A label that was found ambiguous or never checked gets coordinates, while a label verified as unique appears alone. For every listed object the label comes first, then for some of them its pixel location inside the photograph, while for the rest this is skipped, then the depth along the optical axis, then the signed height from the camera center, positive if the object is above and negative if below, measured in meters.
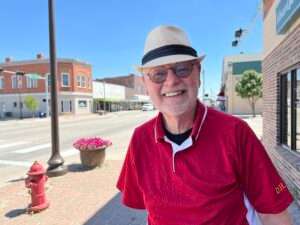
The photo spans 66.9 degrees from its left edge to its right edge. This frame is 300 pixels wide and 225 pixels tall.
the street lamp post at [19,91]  33.10 +2.24
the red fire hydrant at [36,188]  3.84 -1.38
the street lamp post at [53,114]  5.61 -0.19
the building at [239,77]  29.84 +3.60
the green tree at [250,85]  24.58 +1.99
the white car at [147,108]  47.59 -0.66
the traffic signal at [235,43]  11.46 +3.10
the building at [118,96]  40.85 +2.13
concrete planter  6.17 -1.42
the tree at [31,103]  29.70 +0.46
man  1.18 -0.30
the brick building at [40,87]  32.60 +2.89
